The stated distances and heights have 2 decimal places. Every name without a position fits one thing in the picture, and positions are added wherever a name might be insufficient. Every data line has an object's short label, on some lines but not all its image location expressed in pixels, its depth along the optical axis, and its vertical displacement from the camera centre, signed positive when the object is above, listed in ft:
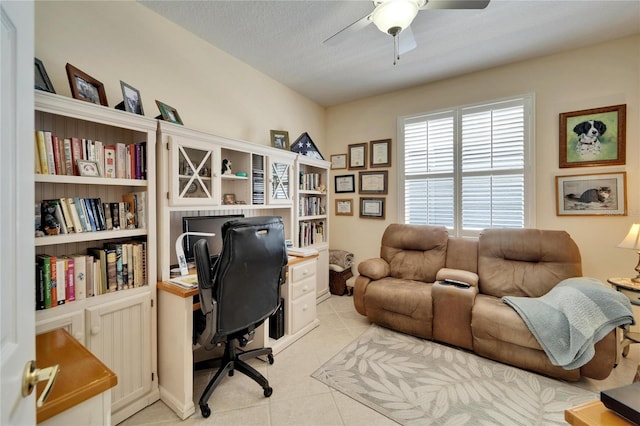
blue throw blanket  5.81 -2.42
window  9.39 +1.72
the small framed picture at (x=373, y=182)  12.01 +1.35
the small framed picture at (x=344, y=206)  13.00 +0.27
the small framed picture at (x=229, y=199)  7.93 +0.41
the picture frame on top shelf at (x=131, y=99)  5.64 +2.46
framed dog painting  7.93 +2.30
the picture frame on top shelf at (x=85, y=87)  4.91 +2.45
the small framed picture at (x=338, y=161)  13.14 +2.53
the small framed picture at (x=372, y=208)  12.12 +0.18
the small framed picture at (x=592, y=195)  7.93 +0.52
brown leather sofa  6.54 -2.38
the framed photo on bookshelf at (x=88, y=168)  4.82 +0.82
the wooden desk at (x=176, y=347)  5.34 -2.79
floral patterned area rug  5.32 -4.01
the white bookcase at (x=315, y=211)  10.64 +0.04
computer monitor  6.71 -0.42
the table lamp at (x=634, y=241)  6.79 -0.76
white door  1.63 +0.02
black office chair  4.99 -1.42
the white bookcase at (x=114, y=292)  4.55 -1.45
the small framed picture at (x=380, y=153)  11.93 +2.67
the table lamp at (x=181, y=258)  6.20 -1.06
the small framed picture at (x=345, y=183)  12.89 +1.39
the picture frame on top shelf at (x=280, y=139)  9.85 +2.74
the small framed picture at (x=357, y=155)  12.54 +2.68
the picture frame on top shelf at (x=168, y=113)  6.35 +2.44
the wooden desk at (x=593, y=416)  2.39 -1.89
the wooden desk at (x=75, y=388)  2.58 -1.79
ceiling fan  5.00 +3.87
